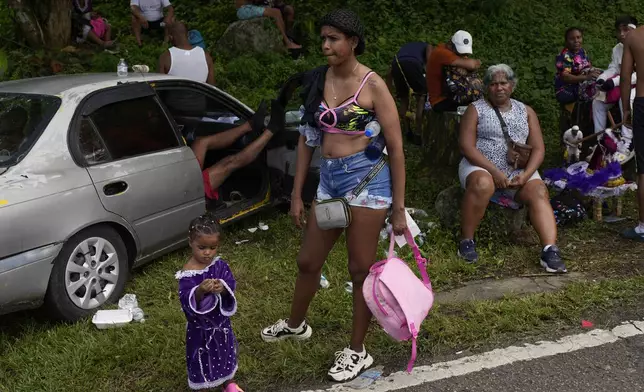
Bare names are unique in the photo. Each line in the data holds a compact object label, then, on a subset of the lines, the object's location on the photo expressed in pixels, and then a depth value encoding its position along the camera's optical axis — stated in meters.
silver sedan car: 4.06
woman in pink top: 3.45
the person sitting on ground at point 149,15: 11.41
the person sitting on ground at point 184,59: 7.14
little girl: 3.23
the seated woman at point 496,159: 5.34
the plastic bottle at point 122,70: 5.33
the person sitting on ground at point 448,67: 7.08
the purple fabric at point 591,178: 6.06
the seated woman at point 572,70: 7.77
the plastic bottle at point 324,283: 4.84
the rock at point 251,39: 11.19
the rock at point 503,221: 5.59
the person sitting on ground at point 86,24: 11.01
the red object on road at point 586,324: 4.18
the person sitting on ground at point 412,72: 8.70
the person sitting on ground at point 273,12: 11.39
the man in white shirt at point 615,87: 6.48
